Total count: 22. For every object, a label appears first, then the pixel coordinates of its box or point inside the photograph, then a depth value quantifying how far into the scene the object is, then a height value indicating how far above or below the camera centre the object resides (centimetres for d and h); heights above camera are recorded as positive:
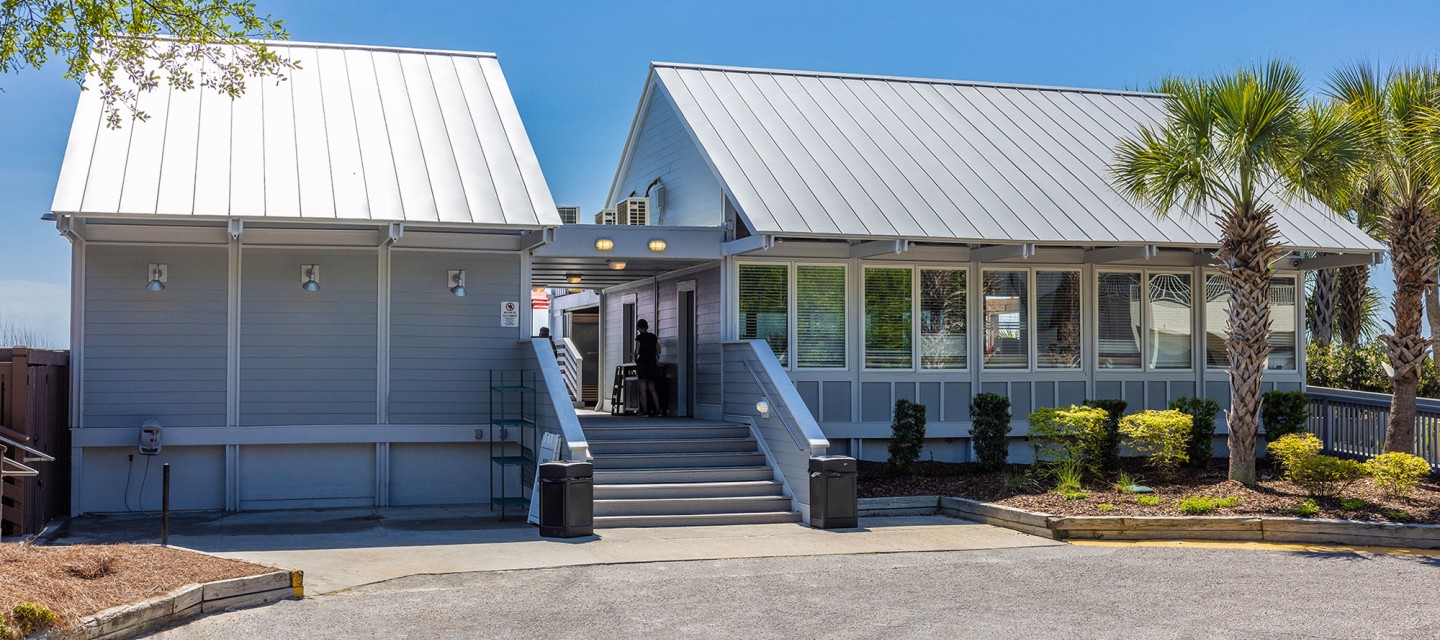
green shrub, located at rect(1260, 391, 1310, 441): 1706 -65
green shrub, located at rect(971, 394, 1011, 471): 1597 -84
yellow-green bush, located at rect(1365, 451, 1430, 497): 1326 -108
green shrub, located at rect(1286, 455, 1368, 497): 1328 -115
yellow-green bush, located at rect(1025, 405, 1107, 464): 1498 -79
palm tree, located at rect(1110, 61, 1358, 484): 1324 +216
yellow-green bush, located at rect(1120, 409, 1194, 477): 1480 -81
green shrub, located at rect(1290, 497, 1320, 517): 1269 -145
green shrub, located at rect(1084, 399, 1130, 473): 1543 -99
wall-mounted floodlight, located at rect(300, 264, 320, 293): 1523 +105
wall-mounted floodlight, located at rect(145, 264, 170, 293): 1465 +98
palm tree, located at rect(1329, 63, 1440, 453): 1466 +182
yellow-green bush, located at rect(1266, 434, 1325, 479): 1370 -90
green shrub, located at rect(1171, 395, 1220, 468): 1650 -82
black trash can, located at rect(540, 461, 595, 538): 1228 -134
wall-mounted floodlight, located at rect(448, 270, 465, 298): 1562 +98
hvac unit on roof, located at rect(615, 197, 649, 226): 1917 +230
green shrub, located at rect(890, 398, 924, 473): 1592 -92
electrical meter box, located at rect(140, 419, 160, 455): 1443 -88
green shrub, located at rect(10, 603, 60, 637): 704 -145
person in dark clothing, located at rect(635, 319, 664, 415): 1773 -1
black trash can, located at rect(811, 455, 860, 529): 1309 -135
